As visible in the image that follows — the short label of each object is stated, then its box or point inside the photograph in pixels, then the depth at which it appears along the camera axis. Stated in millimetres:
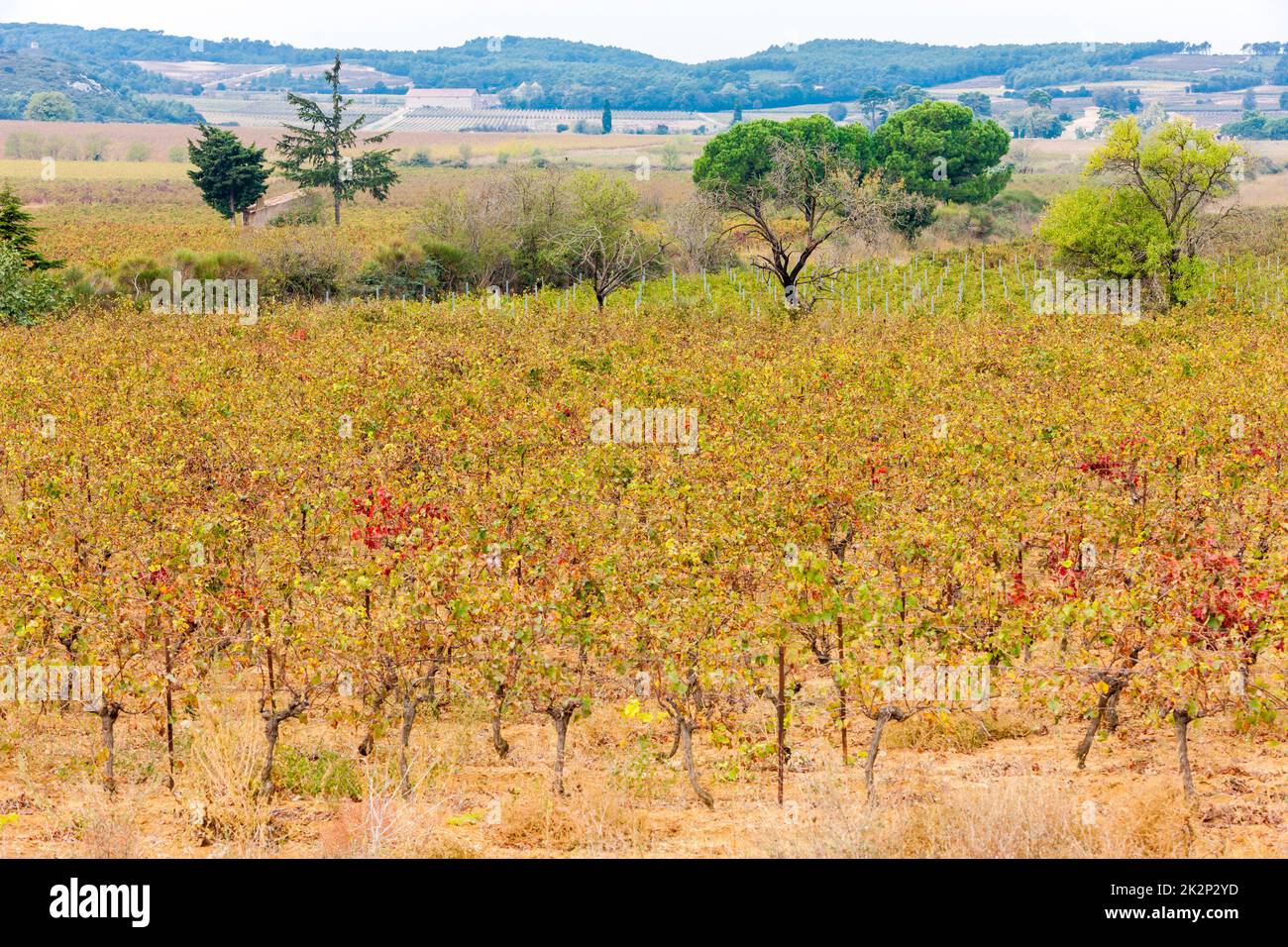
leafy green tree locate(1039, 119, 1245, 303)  44781
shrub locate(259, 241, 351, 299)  49062
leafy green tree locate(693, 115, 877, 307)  44281
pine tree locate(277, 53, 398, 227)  73438
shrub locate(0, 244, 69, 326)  38656
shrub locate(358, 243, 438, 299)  51291
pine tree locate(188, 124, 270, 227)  67375
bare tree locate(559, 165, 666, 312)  48906
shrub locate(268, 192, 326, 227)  68000
